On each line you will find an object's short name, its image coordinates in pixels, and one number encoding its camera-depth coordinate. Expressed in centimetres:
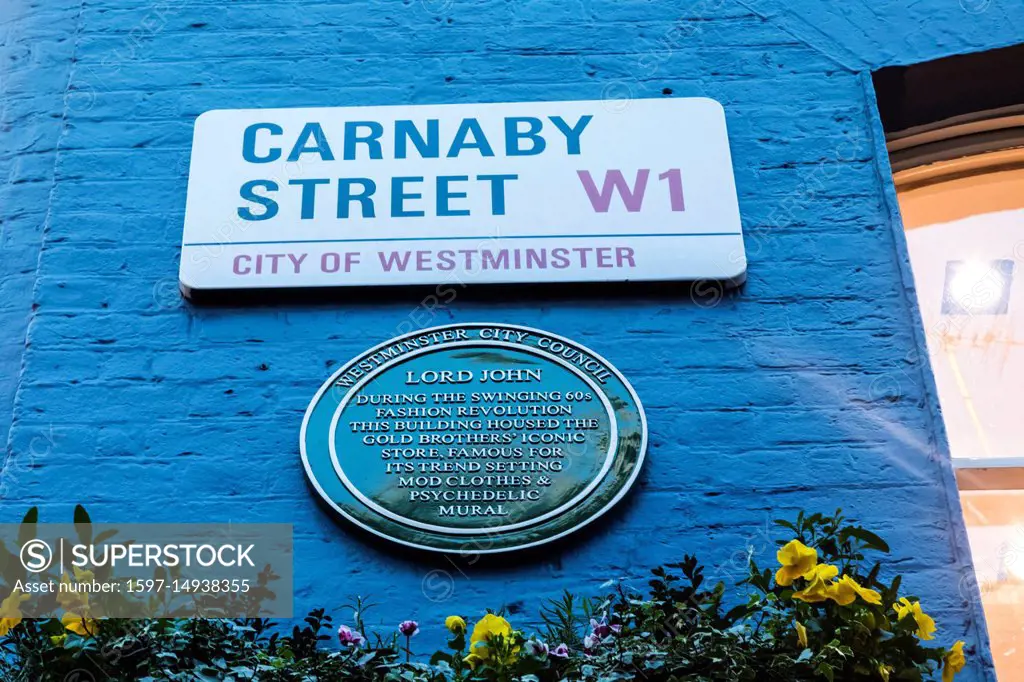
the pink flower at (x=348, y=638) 312
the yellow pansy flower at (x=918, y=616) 305
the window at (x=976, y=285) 420
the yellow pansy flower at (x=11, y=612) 299
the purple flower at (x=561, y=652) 297
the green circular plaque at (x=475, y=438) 371
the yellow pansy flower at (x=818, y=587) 298
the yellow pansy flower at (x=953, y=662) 312
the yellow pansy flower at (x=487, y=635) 299
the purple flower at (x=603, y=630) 305
